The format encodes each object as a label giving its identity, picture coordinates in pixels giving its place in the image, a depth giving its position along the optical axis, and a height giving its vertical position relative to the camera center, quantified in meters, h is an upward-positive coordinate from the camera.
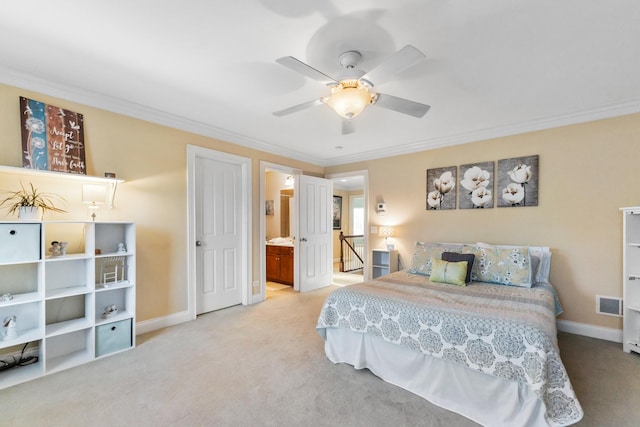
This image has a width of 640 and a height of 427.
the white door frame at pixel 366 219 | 4.92 -0.07
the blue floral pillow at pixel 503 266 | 2.93 -0.55
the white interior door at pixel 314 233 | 4.94 -0.32
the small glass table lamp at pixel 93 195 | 2.61 +0.19
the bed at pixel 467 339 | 1.66 -0.87
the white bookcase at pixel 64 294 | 2.23 -0.67
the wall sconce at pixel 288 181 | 6.52 +0.79
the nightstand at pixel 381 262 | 4.54 -0.79
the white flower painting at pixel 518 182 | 3.44 +0.42
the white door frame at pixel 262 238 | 4.39 -0.35
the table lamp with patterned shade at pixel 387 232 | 4.55 -0.27
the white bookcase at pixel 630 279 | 2.70 -0.62
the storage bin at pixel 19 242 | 2.13 -0.21
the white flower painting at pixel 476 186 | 3.76 +0.40
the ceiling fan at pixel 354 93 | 1.84 +0.89
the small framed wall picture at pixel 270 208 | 6.70 +0.17
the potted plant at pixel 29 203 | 2.27 +0.11
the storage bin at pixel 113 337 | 2.60 -1.15
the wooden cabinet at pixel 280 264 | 5.40 -0.96
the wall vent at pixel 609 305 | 2.97 -0.97
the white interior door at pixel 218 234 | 3.75 -0.27
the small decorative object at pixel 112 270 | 2.84 -0.55
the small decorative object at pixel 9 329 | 2.20 -0.90
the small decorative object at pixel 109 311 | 2.74 -0.95
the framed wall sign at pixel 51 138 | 2.43 +0.70
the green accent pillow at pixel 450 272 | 2.92 -0.61
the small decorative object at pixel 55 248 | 2.46 -0.29
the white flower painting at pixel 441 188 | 4.06 +0.40
